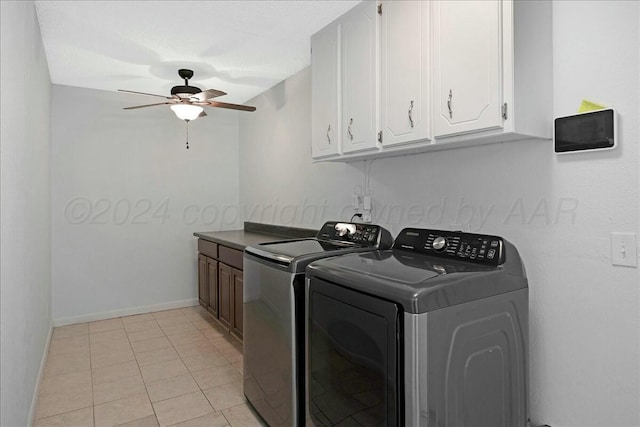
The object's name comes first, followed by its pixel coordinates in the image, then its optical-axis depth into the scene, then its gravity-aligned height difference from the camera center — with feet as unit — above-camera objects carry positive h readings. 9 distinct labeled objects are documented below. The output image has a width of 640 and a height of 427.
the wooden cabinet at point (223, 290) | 10.84 -2.37
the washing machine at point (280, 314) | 6.36 -1.77
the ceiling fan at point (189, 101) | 10.64 +3.13
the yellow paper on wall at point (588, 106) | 5.06 +1.37
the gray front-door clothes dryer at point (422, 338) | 4.40 -1.57
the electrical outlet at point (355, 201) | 9.36 +0.28
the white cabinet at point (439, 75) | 5.11 +2.11
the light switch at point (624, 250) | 4.79 -0.48
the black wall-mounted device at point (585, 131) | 4.91 +1.06
